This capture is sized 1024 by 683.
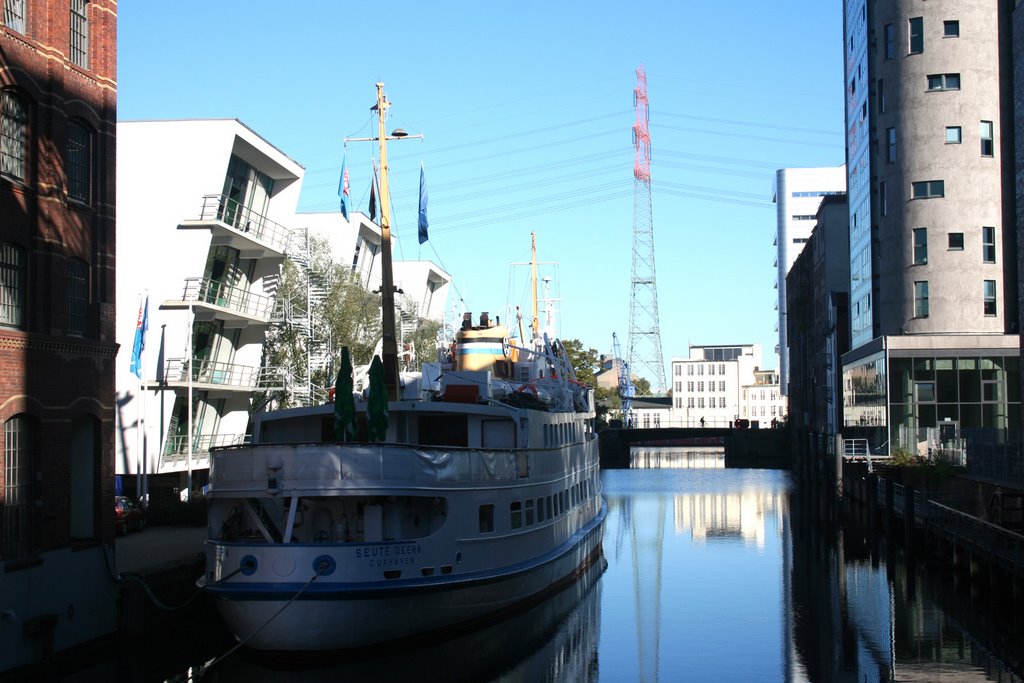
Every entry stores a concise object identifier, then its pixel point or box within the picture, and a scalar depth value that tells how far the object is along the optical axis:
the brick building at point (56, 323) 22.39
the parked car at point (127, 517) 34.44
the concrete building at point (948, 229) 57.22
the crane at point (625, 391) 144.75
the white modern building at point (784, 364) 176.45
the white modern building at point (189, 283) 44.62
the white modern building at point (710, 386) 193.00
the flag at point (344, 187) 32.47
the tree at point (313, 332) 53.84
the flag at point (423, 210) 33.41
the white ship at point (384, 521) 22.97
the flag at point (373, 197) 32.69
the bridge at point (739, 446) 108.94
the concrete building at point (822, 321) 80.62
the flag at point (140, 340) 39.31
